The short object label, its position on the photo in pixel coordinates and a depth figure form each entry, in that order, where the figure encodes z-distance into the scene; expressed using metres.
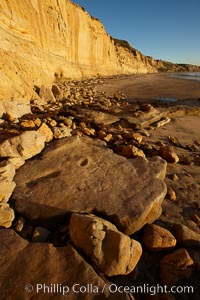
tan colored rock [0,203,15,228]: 1.77
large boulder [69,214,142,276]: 1.48
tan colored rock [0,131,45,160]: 2.48
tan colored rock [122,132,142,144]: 3.90
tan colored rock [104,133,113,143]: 3.81
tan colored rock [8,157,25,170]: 2.43
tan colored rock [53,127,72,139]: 3.33
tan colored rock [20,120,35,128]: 3.40
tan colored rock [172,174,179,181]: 2.87
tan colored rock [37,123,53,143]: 3.14
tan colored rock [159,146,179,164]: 3.31
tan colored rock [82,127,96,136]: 4.04
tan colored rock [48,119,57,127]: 3.78
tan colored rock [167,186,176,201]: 2.46
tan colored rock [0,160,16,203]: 2.01
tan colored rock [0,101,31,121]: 4.01
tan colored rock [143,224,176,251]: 1.74
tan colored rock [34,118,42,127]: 3.54
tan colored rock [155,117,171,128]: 5.42
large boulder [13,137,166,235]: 1.92
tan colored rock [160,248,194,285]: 1.58
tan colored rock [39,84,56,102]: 6.31
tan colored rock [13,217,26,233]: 1.76
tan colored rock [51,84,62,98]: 7.72
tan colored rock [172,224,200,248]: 1.82
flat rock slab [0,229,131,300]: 1.29
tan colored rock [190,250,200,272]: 1.66
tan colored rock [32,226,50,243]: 1.68
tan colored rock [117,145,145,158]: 3.05
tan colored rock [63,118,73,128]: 4.16
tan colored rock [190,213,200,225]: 2.17
